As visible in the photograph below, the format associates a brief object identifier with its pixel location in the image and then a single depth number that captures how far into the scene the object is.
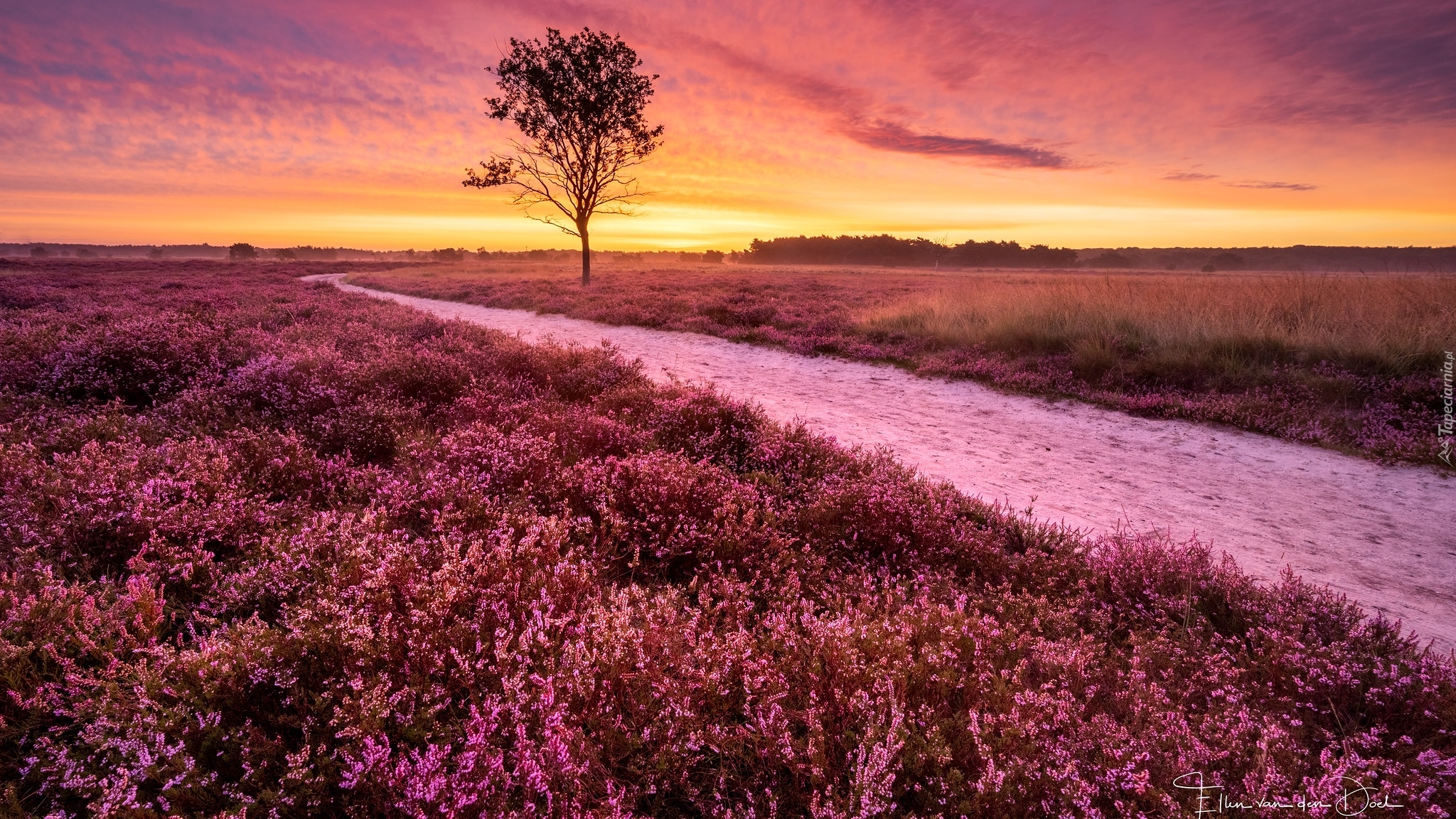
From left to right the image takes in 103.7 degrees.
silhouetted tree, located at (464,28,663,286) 32.91
